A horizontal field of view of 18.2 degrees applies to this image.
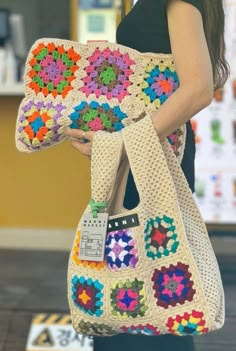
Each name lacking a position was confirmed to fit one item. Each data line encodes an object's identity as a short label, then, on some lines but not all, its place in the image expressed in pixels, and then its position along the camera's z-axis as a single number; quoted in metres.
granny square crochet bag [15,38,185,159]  1.93
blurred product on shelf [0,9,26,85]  5.00
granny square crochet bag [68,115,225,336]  1.82
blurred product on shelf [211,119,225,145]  4.38
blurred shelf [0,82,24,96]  4.96
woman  1.83
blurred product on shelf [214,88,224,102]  4.38
